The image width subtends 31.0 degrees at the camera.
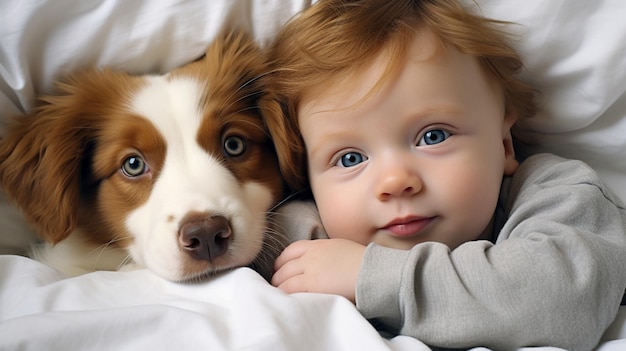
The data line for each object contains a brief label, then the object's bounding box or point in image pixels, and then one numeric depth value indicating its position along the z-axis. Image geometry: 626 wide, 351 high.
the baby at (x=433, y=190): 0.52
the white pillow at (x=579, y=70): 0.61
